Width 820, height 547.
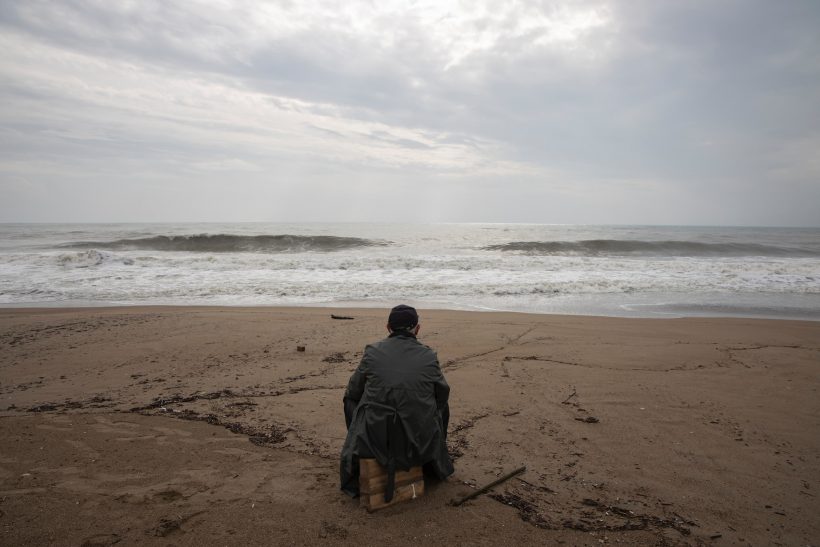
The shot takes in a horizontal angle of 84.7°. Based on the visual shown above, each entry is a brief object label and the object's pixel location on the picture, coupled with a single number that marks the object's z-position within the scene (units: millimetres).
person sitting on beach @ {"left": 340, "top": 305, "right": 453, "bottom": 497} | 2922
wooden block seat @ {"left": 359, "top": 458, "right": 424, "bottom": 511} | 2941
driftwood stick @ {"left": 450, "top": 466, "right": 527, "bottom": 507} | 3139
